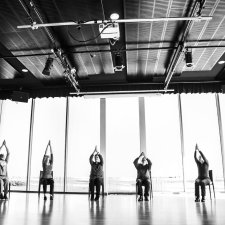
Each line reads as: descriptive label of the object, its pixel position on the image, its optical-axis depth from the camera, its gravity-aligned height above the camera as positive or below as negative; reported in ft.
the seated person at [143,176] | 20.16 -0.50
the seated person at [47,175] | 19.77 -0.37
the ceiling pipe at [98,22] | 13.72 +7.43
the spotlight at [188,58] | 18.10 +7.31
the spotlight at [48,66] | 19.00 +7.21
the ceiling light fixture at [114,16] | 15.37 +8.59
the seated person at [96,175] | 20.10 -0.41
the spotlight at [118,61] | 18.78 +7.34
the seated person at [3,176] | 19.36 -0.43
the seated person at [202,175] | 19.16 -0.44
